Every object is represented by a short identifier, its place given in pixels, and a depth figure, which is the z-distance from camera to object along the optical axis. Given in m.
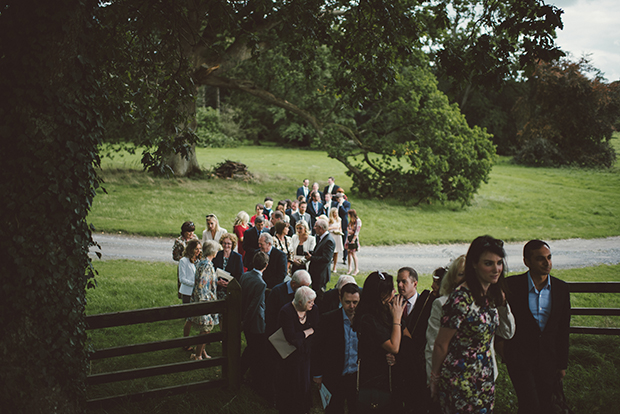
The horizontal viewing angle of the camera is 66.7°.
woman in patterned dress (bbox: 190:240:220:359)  7.20
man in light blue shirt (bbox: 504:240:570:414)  4.72
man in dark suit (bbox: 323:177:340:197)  16.97
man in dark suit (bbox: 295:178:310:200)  16.66
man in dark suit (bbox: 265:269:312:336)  5.91
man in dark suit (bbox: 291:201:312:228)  12.95
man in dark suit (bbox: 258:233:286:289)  7.56
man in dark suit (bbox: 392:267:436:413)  4.45
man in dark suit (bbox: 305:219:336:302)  8.84
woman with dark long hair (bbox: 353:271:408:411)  4.35
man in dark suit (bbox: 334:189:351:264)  14.73
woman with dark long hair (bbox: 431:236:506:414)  3.92
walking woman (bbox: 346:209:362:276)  13.24
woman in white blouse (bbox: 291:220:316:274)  9.32
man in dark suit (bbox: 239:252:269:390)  6.28
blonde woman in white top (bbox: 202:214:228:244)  9.53
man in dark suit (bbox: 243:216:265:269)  9.52
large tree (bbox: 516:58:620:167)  38.28
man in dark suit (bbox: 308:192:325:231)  14.54
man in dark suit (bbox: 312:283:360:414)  4.71
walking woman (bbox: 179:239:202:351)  7.32
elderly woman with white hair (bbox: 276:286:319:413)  5.24
